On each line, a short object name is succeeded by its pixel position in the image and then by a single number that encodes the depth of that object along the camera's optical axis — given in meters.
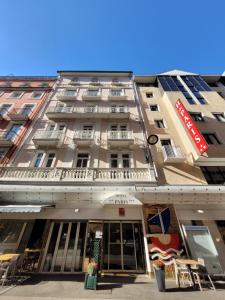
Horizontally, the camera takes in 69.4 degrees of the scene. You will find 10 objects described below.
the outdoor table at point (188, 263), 6.85
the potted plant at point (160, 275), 6.38
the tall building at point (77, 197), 9.42
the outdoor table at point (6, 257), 7.21
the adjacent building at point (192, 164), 9.02
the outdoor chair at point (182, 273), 7.30
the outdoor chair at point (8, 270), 6.96
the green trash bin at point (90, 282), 6.48
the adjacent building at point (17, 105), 13.58
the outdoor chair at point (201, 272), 7.15
